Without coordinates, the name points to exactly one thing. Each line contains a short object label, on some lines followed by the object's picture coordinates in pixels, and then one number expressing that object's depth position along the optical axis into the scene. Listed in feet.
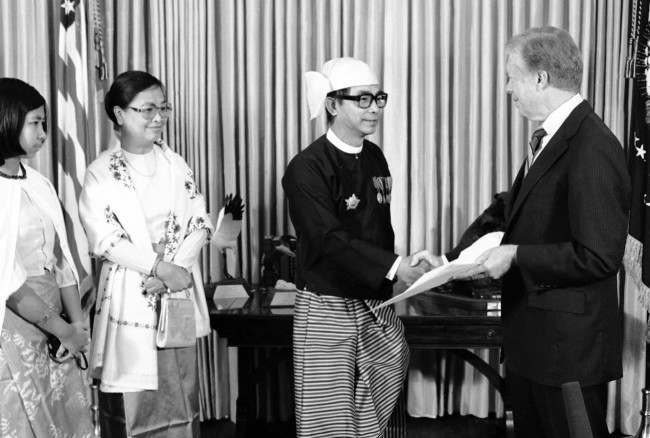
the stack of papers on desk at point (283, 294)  11.01
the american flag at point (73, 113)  10.10
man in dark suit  6.07
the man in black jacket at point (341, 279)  8.69
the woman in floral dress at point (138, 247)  8.98
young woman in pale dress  7.75
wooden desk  10.44
